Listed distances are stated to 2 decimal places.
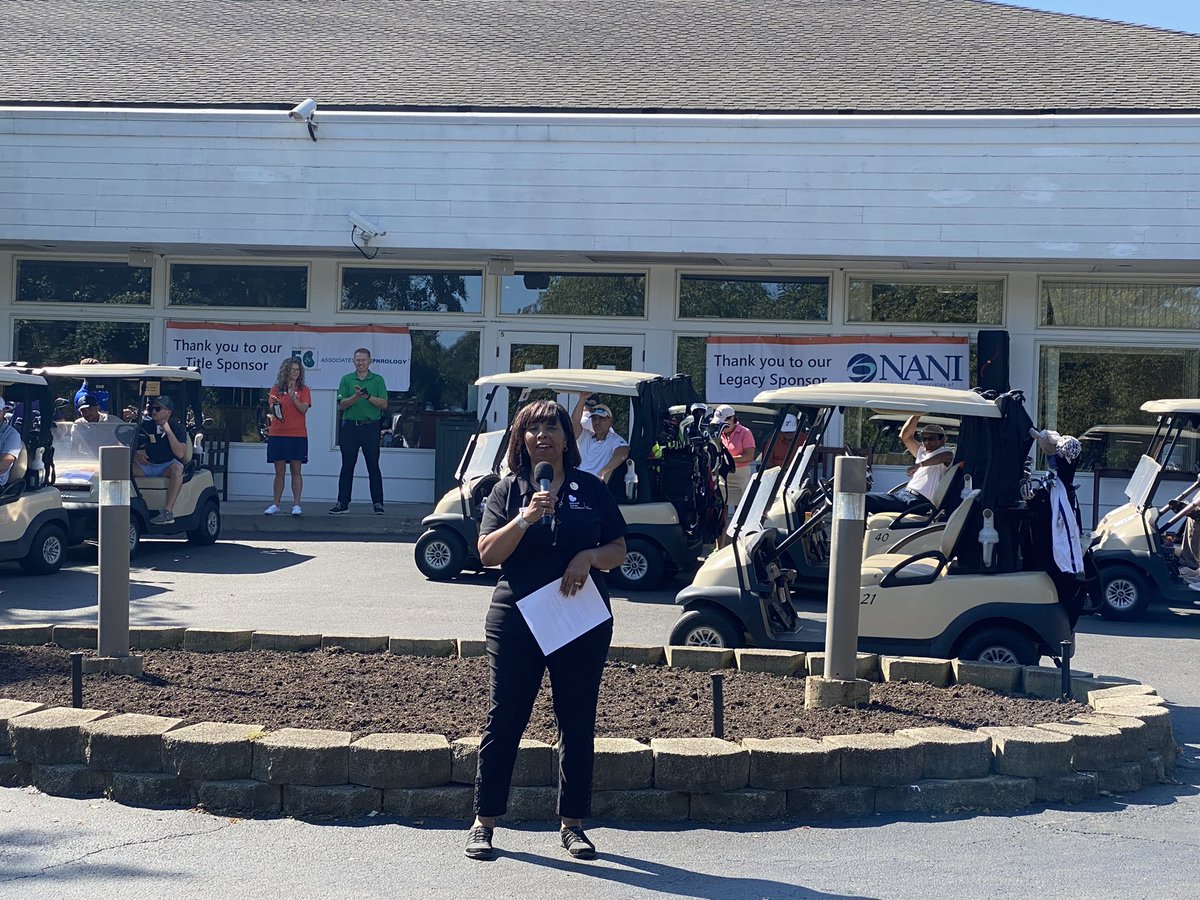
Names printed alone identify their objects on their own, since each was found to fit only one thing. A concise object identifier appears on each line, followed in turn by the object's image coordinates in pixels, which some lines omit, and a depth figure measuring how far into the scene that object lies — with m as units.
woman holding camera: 16.69
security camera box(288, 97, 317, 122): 16.70
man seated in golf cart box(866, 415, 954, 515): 10.91
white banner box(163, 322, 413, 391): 18.64
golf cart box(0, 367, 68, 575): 11.80
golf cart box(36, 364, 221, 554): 13.36
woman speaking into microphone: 5.08
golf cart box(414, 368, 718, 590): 12.15
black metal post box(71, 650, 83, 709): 6.25
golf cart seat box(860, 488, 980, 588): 8.41
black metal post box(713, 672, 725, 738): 6.07
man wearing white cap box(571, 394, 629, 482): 12.23
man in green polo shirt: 16.81
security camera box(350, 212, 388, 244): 16.83
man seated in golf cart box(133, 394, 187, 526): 13.81
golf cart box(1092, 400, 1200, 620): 11.44
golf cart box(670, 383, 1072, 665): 8.20
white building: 16.00
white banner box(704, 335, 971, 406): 17.72
